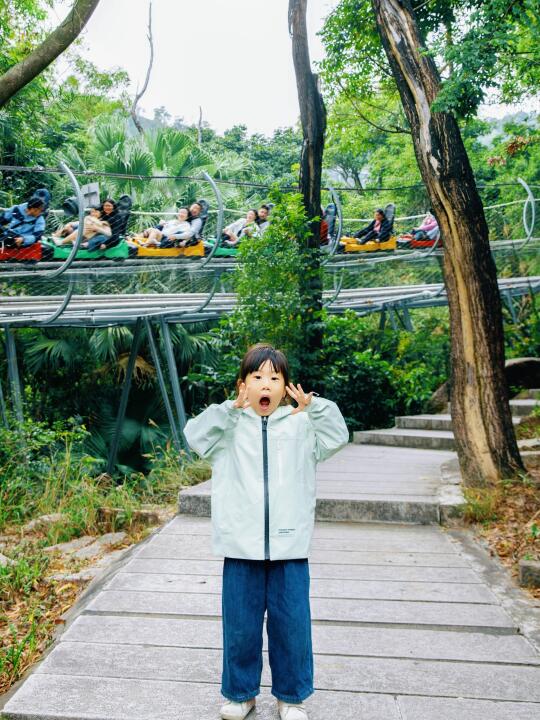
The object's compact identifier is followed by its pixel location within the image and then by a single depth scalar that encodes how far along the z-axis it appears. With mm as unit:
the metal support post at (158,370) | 12273
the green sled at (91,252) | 9531
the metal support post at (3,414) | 11146
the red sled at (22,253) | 9305
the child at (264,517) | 2555
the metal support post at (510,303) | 17070
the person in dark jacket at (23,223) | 9238
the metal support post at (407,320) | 16969
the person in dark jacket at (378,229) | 13227
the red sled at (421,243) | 13672
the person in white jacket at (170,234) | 10812
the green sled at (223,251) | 11451
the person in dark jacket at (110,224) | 9875
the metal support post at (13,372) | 10617
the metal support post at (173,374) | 12008
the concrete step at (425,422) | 10617
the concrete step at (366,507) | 5625
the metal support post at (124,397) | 12703
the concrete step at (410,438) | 9492
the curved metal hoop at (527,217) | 13671
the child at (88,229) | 9656
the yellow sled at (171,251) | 10633
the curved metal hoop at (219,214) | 10094
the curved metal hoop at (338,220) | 11164
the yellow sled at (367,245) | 12844
